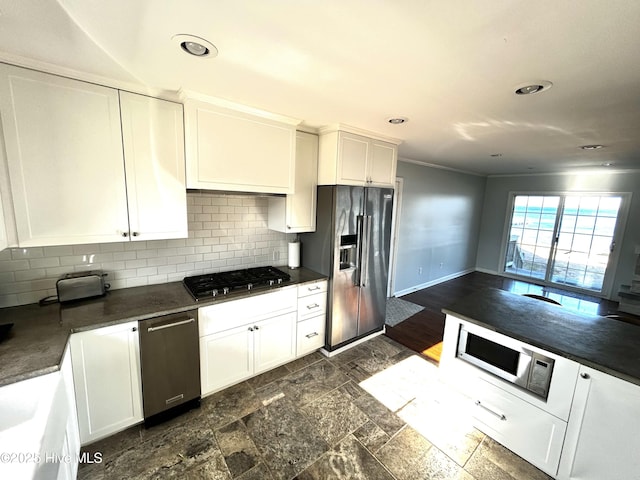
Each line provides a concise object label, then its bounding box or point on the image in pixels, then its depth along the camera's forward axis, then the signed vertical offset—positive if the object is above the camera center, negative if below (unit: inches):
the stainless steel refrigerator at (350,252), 105.3 -20.6
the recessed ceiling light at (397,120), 87.6 +29.2
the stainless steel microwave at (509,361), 62.0 -39.2
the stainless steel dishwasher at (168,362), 72.1 -47.2
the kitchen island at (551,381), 52.7 -40.1
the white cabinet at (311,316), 104.3 -46.7
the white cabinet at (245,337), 83.0 -47.2
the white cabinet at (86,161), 58.6 +8.5
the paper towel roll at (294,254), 117.2 -23.3
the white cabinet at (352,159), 100.8 +18.3
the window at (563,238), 196.5 -21.1
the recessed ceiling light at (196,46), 47.1 +28.8
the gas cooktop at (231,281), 84.2 -29.1
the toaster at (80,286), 72.7 -26.0
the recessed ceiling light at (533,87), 58.7 +28.5
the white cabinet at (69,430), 52.3 -51.2
